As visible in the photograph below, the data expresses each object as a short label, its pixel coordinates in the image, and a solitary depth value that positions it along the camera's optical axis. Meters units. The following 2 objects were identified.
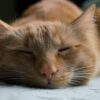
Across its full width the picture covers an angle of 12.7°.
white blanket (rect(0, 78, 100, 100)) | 0.46
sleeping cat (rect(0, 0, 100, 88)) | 0.50
